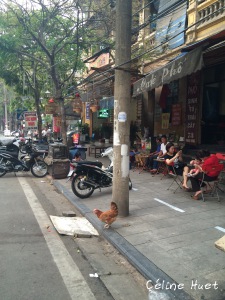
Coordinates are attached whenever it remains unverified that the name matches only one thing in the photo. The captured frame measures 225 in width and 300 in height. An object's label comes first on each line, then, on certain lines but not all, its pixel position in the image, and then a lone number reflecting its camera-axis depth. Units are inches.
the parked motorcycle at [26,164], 416.8
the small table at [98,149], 605.3
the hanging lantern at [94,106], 576.2
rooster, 201.6
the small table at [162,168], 385.5
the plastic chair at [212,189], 257.0
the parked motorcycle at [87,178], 289.9
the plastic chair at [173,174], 307.8
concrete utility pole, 217.2
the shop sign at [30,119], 774.4
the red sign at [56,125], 898.1
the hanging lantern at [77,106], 603.8
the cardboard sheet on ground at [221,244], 114.6
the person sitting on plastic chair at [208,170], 256.7
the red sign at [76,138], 687.1
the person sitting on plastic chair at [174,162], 293.0
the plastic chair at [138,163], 440.6
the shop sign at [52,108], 583.4
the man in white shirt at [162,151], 392.0
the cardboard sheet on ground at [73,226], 203.2
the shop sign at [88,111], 706.4
